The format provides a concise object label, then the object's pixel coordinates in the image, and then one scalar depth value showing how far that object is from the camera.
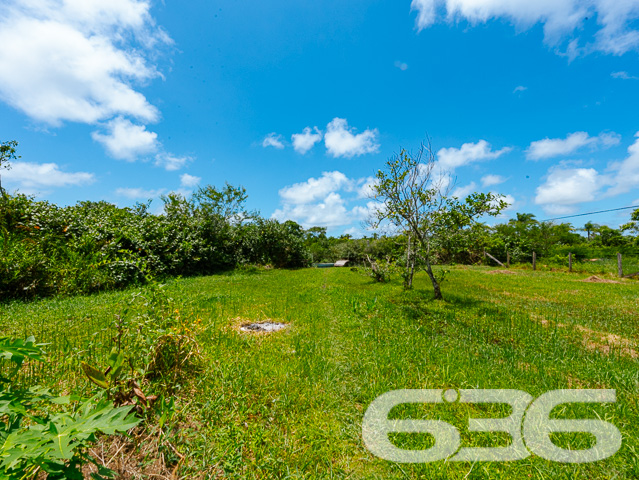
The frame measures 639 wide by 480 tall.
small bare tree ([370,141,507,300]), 7.92
